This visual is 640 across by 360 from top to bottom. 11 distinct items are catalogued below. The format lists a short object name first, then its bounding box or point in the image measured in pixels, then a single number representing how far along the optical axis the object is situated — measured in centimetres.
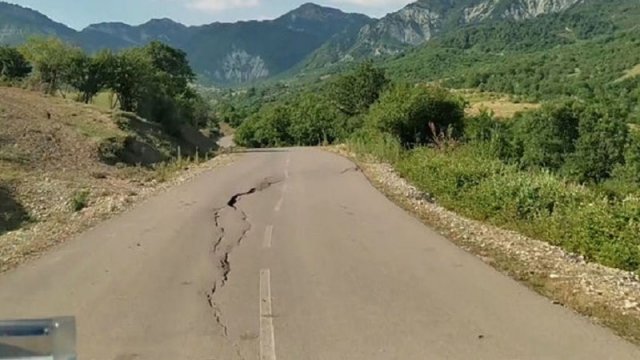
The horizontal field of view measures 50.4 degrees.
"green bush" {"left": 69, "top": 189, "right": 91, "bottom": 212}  1714
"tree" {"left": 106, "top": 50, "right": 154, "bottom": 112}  4544
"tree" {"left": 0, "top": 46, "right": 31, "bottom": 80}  5353
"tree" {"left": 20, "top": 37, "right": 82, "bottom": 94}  4522
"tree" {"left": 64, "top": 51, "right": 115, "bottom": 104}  4509
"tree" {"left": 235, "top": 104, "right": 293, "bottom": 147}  10428
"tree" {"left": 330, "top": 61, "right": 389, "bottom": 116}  7950
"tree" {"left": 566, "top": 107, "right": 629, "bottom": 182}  7112
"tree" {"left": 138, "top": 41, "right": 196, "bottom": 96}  7988
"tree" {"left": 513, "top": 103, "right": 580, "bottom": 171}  7431
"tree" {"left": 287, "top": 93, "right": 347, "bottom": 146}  8881
